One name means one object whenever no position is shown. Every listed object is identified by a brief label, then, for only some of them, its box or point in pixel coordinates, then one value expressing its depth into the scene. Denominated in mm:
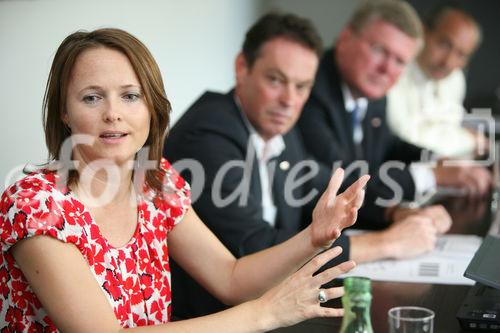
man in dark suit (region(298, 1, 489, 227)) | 5214
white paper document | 3941
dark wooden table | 3667
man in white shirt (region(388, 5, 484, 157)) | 7623
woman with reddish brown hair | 3574
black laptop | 3648
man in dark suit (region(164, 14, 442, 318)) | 4100
